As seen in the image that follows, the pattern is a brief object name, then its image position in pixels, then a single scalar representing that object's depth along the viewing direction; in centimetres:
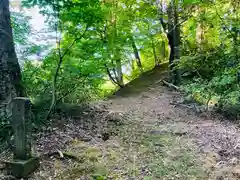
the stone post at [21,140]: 252
